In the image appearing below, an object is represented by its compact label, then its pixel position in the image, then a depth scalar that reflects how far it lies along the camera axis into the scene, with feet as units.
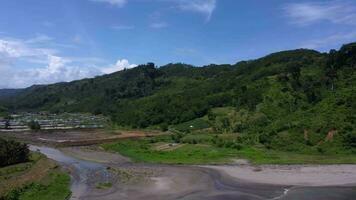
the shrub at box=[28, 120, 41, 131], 582.76
